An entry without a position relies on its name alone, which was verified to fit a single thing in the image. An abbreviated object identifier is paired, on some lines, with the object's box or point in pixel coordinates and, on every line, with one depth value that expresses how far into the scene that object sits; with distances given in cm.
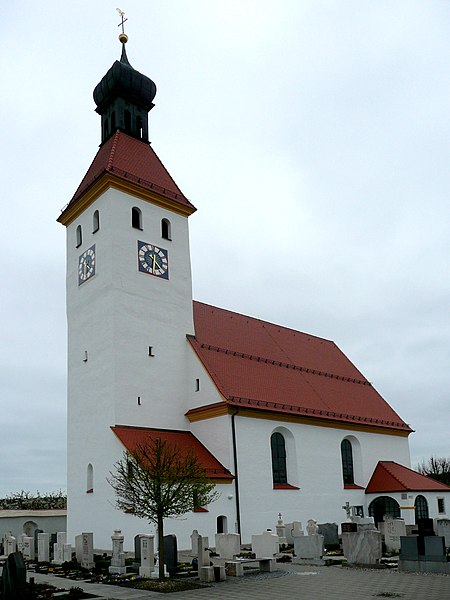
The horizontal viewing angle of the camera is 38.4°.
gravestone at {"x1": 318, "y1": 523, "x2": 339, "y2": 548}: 2388
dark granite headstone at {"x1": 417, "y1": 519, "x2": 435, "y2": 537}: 1719
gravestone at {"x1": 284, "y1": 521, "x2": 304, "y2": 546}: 2481
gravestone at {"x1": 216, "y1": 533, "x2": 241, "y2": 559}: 1838
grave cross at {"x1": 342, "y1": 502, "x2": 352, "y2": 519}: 2700
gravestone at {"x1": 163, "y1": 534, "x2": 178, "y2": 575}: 1767
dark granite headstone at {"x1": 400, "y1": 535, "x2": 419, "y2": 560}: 1706
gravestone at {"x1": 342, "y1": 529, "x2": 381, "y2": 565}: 1811
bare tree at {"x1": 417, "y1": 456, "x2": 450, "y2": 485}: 7690
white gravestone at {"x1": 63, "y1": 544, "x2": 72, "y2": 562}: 2036
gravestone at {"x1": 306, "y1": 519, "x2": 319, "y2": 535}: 2279
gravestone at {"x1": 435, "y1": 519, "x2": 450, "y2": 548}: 2100
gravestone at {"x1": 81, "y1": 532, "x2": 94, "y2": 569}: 1919
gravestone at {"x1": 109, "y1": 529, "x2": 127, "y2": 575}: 1752
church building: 2511
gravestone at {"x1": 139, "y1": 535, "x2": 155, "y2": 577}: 1689
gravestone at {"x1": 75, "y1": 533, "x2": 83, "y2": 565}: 1956
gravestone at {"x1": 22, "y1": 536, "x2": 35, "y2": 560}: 2298
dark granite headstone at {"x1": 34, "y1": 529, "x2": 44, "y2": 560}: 2346
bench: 1702
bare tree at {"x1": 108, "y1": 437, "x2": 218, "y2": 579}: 1648
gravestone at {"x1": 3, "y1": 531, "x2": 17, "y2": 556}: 2290
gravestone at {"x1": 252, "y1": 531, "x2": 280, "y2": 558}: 1909
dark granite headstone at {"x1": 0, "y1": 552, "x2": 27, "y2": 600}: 1083
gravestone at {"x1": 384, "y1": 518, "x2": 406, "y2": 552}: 2292
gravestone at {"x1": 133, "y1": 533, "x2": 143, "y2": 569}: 1895
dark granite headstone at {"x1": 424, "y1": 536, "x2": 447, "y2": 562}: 1667
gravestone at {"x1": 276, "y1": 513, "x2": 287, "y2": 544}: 2415
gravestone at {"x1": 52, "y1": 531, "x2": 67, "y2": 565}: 2060
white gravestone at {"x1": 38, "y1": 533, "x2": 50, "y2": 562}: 2158
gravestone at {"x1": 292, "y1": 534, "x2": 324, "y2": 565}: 1919
